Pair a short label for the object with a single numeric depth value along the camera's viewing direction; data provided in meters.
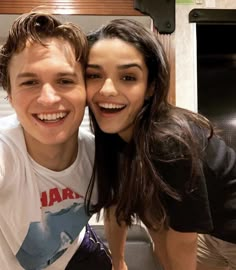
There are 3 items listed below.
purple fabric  1.24
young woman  0.95
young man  0.93
